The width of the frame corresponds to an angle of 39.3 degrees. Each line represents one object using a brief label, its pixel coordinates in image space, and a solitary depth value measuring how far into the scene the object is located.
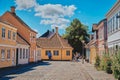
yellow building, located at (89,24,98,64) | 27.50
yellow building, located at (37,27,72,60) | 41.42
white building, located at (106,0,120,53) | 16.03
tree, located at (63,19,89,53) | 49.07
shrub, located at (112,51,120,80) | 11.65
